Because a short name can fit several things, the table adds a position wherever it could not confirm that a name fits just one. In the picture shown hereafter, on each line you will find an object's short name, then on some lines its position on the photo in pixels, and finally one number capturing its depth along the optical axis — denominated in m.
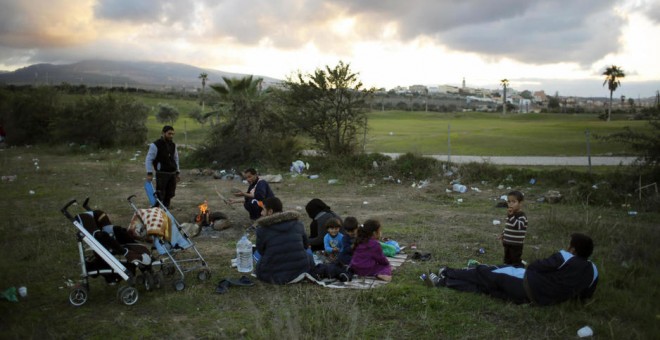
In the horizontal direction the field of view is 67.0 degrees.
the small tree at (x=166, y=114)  41.28
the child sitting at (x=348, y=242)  6.62
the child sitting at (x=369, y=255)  6.27
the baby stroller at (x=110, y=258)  5.40
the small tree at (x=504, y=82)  67.86
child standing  6.44
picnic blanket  5.98
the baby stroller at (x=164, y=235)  5.88
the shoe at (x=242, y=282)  6.02
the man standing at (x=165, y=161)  9.20
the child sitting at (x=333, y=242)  7.13
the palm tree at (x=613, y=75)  61.97
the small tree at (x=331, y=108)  17.20
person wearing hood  7.53
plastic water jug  6.53
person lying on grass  5.23
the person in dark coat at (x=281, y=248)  6.02
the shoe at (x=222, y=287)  5.84
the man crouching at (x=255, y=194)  8.82
